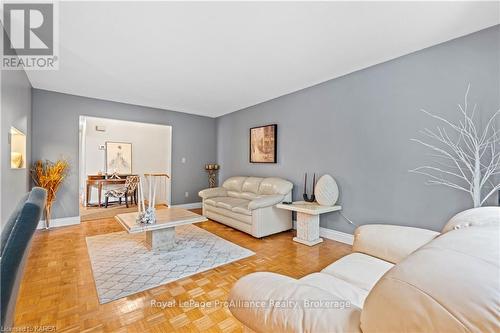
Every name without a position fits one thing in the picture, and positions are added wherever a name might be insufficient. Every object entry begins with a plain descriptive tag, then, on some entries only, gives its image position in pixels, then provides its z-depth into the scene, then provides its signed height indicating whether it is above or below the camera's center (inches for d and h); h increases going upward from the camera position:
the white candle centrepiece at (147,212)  107.3 -24.2
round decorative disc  128.0 -15.4
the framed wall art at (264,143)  173.9 +17.8
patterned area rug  83.4 -45.0
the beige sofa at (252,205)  138.2 -27.8
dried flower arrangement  146.6 -9.0
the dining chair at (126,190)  239.0 -29.0
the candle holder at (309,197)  141.8 -20.7
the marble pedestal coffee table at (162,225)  105.7 -29.3
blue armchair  25.8 -10.7
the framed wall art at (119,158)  262.4 +7.4
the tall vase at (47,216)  150.6 -36.0
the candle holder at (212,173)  236.6 -9.2
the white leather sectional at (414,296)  18.0 -12.5
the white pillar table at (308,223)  124.4 -33.4
